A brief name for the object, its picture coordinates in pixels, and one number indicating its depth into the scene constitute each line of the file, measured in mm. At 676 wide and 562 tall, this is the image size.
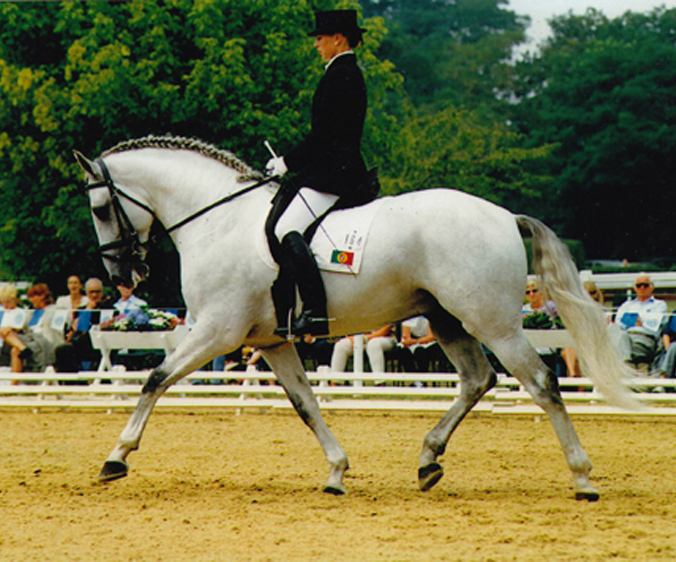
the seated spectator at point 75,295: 14812
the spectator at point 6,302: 13899
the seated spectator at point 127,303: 13719
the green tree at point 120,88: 21312
